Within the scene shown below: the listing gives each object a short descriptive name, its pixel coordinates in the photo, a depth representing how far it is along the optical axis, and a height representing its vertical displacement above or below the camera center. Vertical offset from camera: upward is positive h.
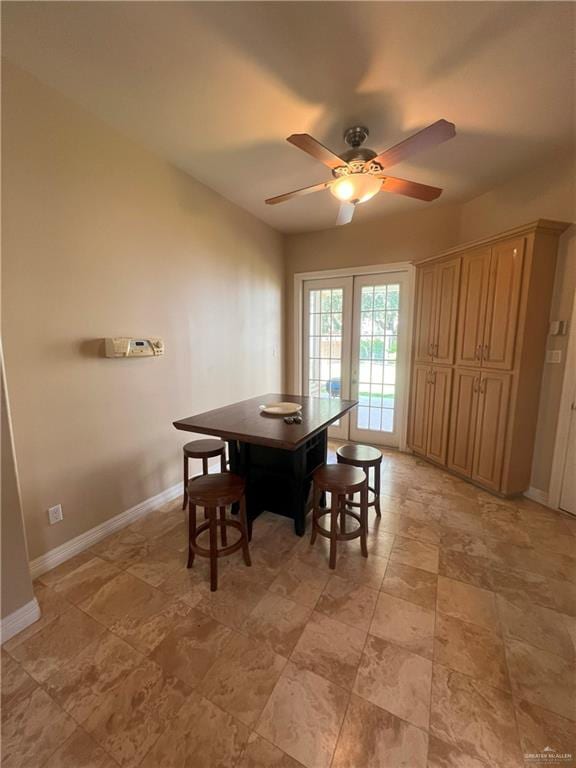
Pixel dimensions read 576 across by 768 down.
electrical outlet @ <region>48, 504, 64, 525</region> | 1.93 -1.10
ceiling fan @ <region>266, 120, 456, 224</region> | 1.57 +1.01
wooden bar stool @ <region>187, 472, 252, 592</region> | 1.73 -0.97
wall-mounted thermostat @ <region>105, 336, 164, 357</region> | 2.12 -0.06
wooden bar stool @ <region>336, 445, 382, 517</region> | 2.28 -0.89
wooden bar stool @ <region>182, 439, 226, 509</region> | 2.45 -0.90
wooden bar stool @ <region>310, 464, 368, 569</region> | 1.90 -1.00
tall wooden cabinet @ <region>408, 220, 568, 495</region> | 2.47 -0.10
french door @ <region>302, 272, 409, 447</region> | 3.78 -0.14
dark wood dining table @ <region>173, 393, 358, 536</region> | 2.01 -0.90
